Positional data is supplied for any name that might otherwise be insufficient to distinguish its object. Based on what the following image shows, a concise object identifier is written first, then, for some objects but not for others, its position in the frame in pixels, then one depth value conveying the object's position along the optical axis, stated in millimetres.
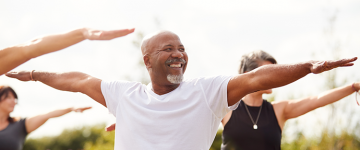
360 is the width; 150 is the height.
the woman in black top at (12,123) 4629
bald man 2410
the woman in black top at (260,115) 3561
